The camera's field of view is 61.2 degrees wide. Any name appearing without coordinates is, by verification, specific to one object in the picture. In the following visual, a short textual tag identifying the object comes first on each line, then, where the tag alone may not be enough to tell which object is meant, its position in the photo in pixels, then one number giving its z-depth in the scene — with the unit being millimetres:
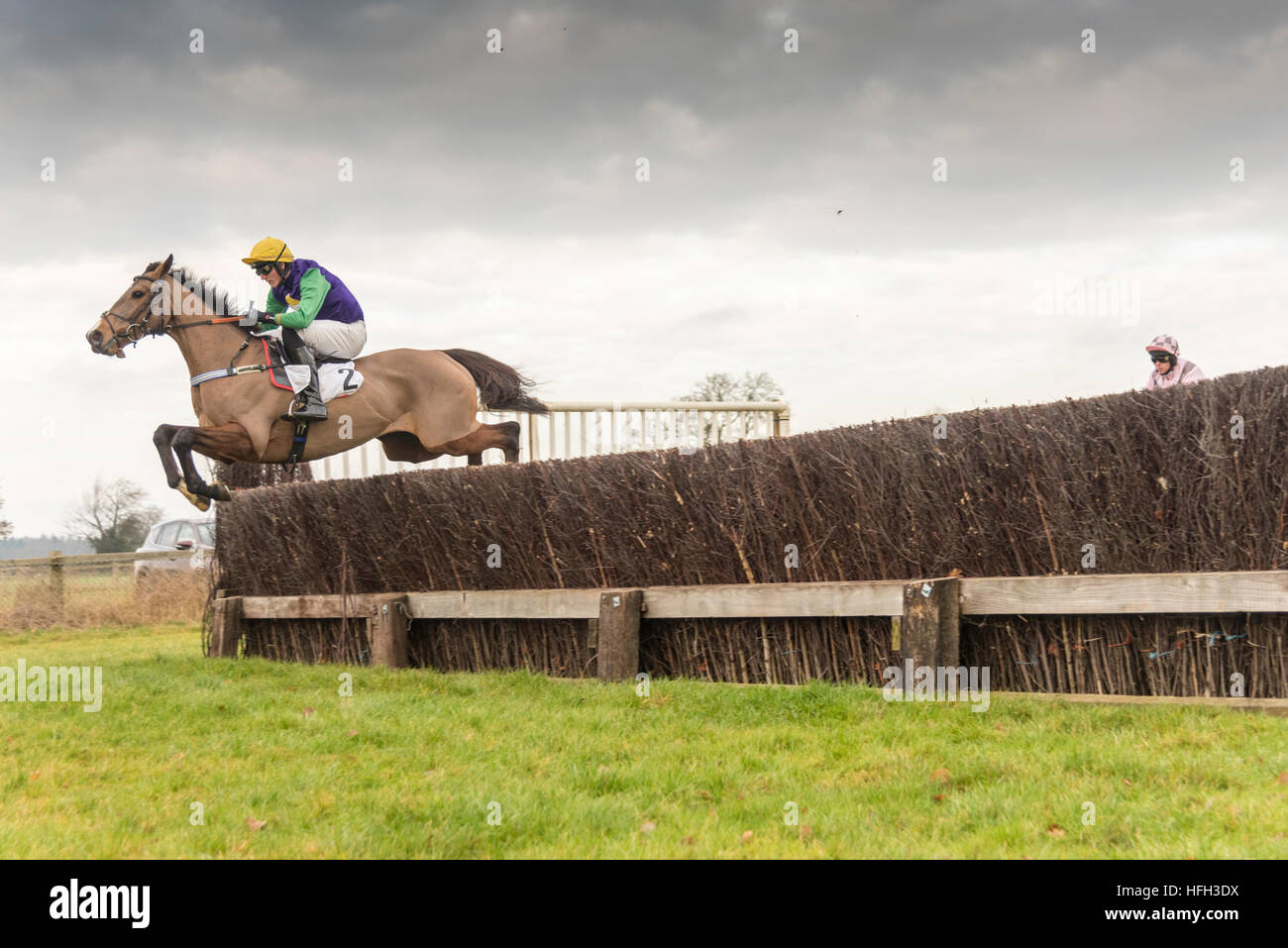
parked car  20922
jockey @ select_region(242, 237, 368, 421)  9438
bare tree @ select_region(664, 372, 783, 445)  18344
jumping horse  9484
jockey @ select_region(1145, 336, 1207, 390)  9398
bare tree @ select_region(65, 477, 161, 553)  29250
